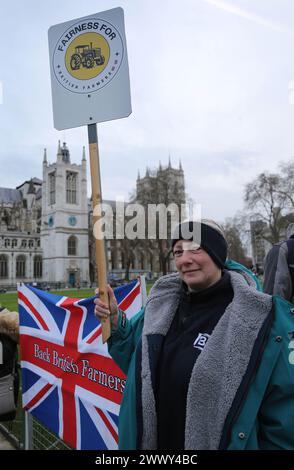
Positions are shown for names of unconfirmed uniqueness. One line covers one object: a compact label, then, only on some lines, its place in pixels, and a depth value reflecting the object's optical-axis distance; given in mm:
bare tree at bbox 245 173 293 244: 39031
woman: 1415
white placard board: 2199
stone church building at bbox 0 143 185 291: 57406
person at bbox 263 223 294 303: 2771
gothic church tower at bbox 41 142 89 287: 57969
